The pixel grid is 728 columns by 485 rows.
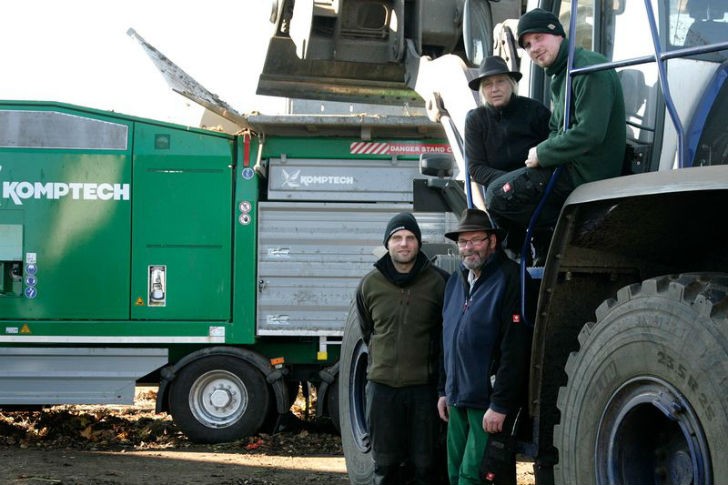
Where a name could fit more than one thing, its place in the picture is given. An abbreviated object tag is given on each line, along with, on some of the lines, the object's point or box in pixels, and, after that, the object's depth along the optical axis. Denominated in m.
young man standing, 6.38
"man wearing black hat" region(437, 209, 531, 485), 5.23
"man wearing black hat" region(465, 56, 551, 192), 5.43
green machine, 11.19
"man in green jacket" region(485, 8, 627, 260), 4.50
